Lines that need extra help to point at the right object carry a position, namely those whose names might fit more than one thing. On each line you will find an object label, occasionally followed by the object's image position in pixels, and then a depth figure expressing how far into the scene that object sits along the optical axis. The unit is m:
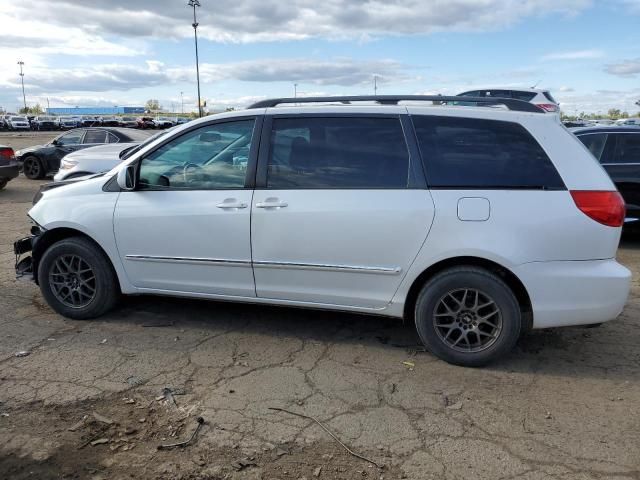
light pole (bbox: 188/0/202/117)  44.24
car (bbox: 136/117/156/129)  55.28
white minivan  3.67
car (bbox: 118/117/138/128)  56.92
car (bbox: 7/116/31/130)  61.22
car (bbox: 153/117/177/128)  60.69
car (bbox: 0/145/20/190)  12.70
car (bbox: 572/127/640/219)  7.51
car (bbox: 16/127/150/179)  13.79
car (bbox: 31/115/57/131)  63.12
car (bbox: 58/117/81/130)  64.57
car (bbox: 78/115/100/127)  59.84
